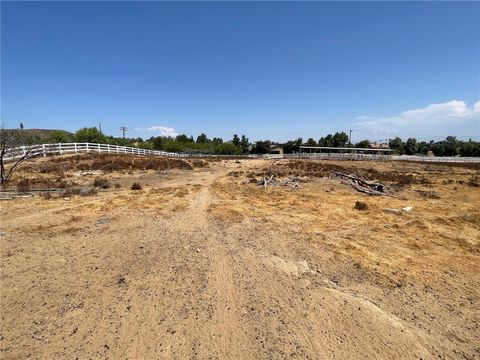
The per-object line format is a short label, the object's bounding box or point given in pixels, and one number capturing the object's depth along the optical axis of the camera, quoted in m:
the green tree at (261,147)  114.06
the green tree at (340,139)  118.72
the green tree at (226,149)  101.29
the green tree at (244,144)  119.62
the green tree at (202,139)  158.00
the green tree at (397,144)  119.24
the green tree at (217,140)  149.88
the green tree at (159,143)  107.60
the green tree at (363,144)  119.00
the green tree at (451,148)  106.19
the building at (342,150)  99.06
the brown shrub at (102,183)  18.22
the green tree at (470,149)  91.56
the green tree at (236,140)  124.06
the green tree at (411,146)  118.06
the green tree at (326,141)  118.69
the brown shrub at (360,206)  13.61
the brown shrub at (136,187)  17.89
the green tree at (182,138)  139.00
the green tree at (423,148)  118.54
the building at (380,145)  129.66
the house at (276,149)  117.13
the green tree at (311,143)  116.56
